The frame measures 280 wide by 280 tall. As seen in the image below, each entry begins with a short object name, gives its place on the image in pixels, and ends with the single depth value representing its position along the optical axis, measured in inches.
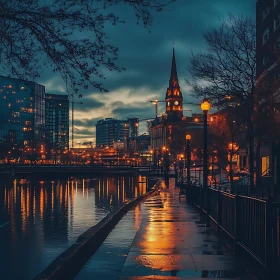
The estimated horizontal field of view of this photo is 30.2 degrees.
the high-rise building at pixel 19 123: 6427.2
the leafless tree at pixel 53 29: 406.3
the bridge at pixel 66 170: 4188.0
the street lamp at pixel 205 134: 910.7
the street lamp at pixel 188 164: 1570.4
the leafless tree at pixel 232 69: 1401.3
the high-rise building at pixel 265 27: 1553.9
